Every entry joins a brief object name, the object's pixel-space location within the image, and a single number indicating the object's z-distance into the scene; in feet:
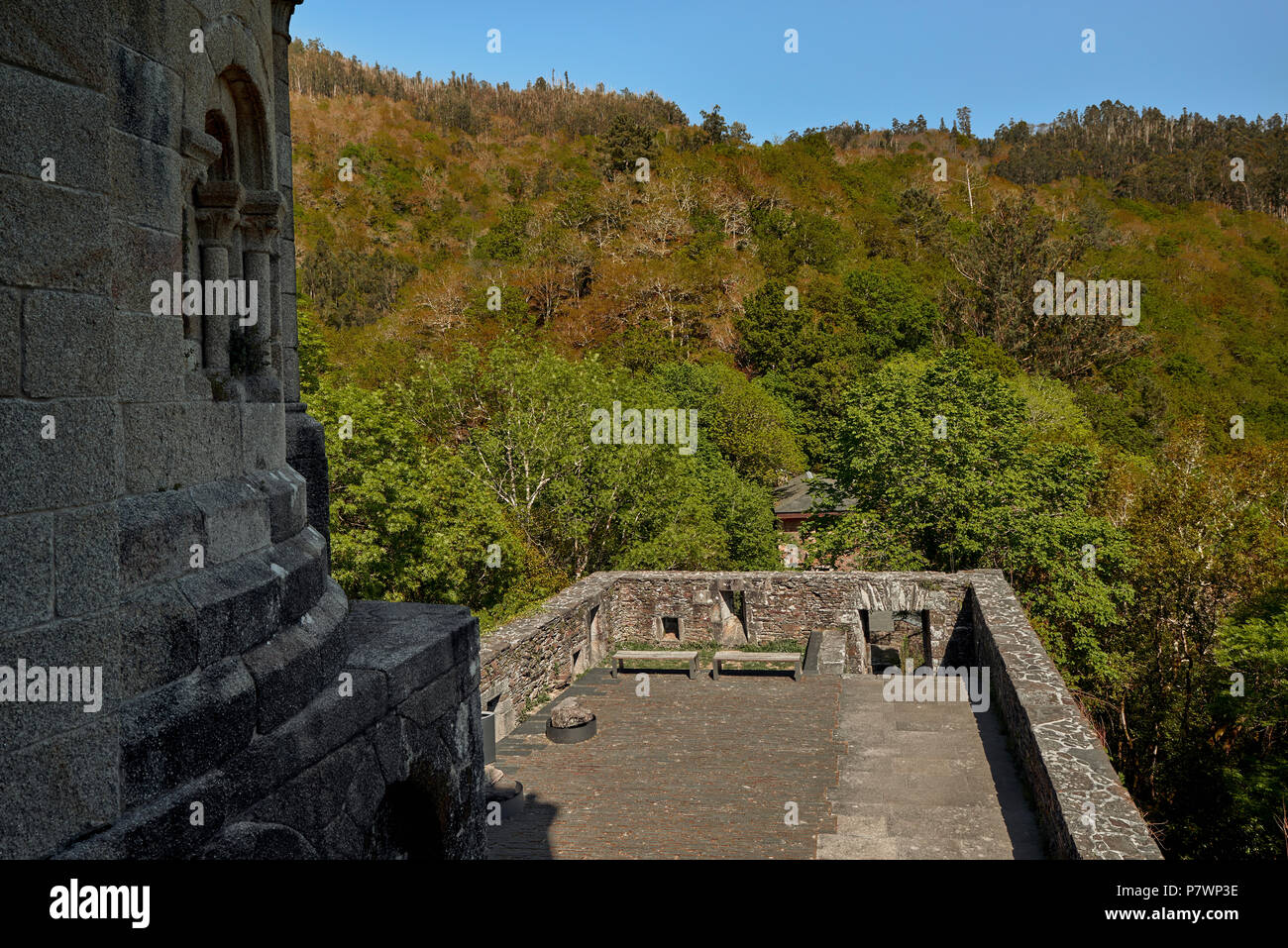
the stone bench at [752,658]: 53.47
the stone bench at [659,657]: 52.95
